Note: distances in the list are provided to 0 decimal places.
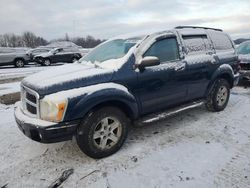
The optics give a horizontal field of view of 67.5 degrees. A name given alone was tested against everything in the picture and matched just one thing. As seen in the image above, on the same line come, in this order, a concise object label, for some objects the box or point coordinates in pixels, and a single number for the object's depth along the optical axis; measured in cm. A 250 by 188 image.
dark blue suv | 249
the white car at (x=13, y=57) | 1297
